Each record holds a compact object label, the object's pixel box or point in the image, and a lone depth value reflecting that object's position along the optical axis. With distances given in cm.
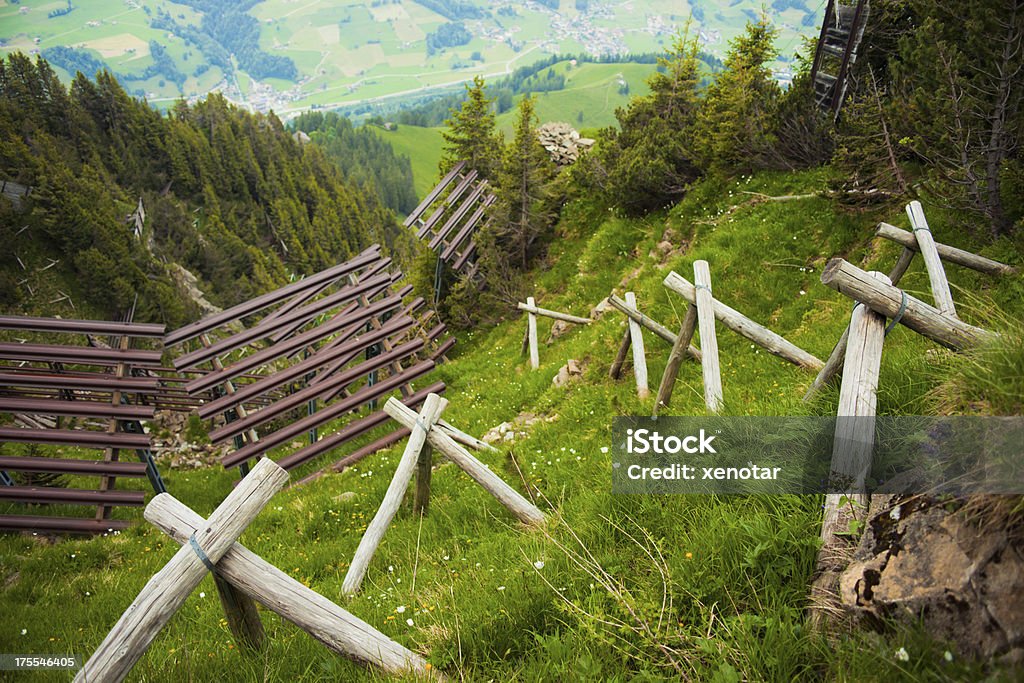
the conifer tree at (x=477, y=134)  2877
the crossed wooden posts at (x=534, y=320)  1369
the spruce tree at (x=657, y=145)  1772
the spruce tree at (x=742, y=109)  1504
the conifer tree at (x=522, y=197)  2188
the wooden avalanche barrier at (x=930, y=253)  566
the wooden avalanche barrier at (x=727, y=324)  545
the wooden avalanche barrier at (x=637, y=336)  786
